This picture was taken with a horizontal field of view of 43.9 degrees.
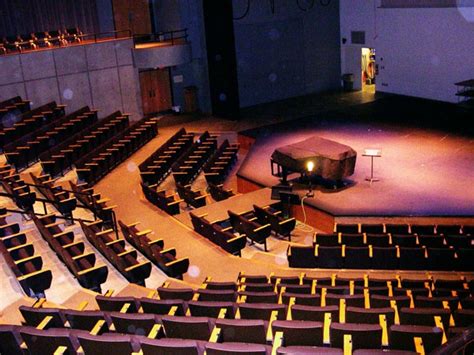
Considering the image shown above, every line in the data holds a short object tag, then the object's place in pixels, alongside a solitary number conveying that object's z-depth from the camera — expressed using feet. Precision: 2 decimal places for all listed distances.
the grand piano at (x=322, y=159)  32.73
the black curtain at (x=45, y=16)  49.01
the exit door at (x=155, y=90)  55.67
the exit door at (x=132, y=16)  53.67
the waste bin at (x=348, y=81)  62.34
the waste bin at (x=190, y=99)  57.11
